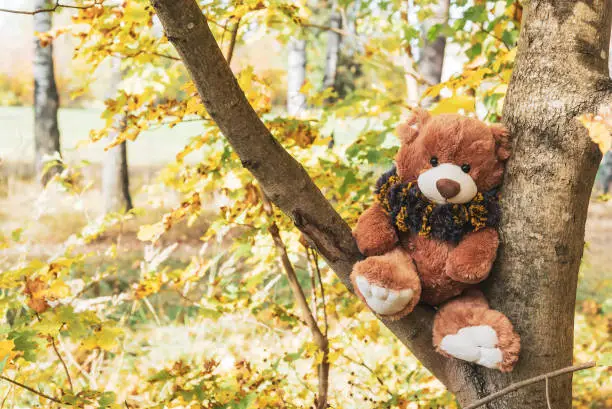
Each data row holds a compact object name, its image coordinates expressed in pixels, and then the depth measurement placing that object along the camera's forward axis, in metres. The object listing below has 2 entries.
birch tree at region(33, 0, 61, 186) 7.08
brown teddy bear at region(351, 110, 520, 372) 2.04
